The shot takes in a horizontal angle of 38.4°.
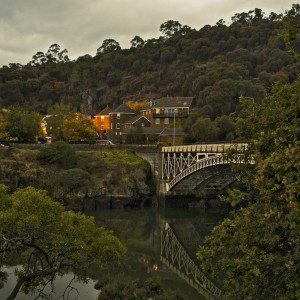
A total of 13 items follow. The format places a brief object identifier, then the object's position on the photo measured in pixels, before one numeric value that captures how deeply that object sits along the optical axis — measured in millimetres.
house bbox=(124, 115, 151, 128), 93750
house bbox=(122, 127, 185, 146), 81944
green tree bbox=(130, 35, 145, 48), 183238
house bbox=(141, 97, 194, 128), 94625
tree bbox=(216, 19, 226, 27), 177000
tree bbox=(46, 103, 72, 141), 87125
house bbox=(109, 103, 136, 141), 99419
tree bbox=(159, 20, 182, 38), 189000
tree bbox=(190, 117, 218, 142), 73188
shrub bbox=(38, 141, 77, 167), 65875
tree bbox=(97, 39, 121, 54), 191100
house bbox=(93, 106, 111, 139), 109519
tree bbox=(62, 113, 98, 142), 84188
